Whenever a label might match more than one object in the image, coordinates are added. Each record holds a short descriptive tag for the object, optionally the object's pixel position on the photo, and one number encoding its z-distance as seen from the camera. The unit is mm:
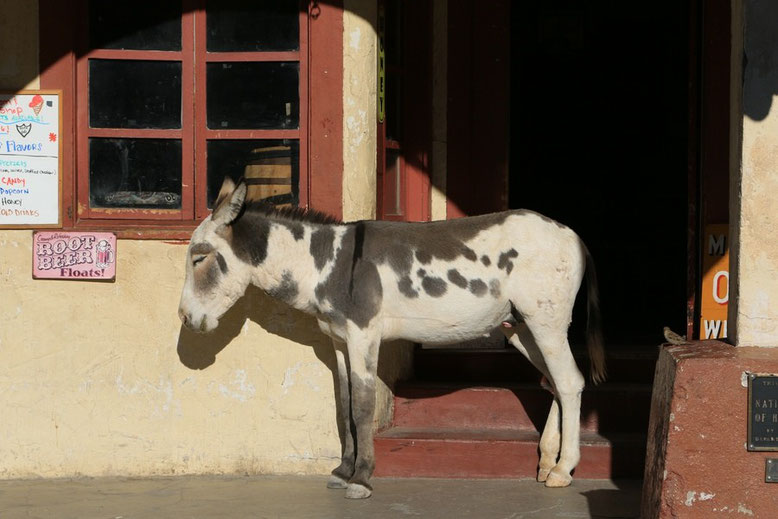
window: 7066
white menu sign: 6996
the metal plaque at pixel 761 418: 5047
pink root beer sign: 7012
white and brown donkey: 6480
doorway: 10648
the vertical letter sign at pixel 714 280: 7734
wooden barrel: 7078
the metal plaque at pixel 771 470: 5055
